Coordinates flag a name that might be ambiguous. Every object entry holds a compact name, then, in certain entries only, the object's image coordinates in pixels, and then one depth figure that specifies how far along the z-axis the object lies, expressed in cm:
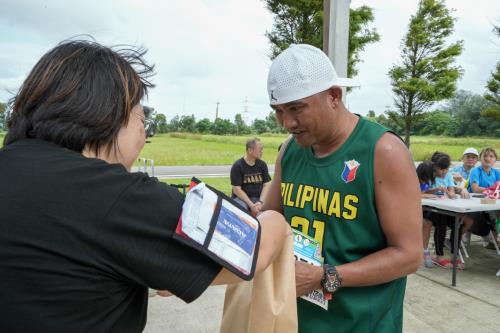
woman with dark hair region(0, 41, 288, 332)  79
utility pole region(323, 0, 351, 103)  411
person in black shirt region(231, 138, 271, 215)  649
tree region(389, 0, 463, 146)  1592
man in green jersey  142
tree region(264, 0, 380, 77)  1048
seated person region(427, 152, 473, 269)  585
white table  494
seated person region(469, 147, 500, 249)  615
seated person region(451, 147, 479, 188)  721
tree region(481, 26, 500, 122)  1537
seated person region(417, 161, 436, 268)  601
